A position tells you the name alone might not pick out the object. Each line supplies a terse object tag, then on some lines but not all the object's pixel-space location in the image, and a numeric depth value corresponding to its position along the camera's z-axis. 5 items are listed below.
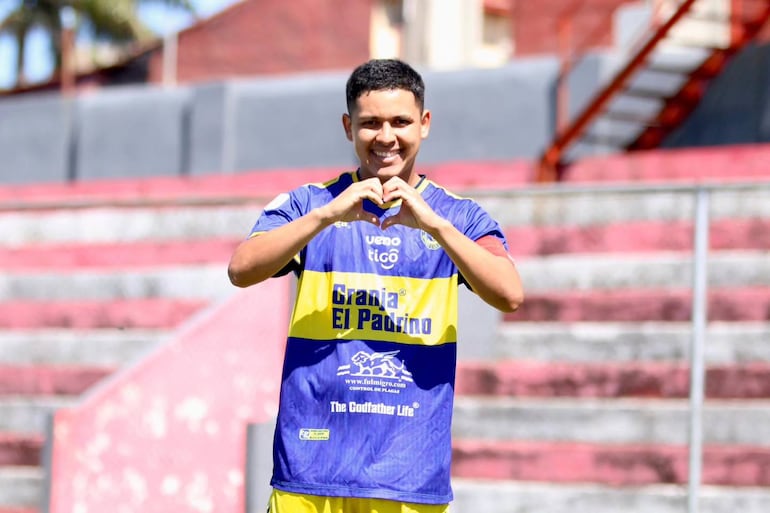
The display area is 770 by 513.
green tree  69.25
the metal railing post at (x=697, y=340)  12.30
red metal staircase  23.55
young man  6.74
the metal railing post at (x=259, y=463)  11.79
